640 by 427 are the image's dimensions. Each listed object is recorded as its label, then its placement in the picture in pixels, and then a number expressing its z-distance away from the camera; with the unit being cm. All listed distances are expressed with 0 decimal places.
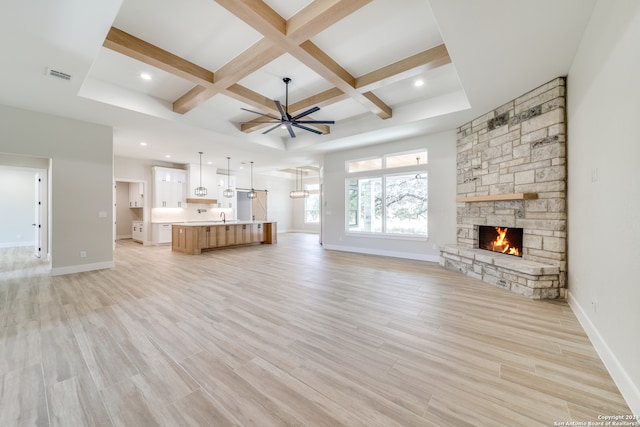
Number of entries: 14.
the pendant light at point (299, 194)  1173
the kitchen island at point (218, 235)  702
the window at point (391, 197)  624
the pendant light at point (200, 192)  839
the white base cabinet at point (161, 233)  876
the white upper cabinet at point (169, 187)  874
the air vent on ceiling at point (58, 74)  319
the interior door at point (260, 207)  1273
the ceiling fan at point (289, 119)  400
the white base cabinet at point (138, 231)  902
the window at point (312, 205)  1336
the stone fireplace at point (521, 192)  345
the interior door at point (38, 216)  602
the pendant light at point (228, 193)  980
